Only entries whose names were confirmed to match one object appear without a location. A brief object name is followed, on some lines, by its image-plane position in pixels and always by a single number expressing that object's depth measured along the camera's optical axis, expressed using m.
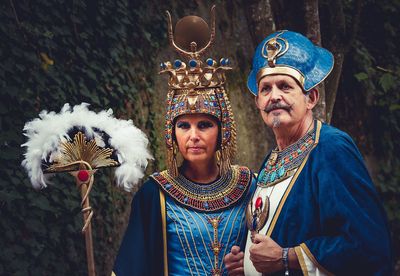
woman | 3.27
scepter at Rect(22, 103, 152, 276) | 3.02
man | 2.67
